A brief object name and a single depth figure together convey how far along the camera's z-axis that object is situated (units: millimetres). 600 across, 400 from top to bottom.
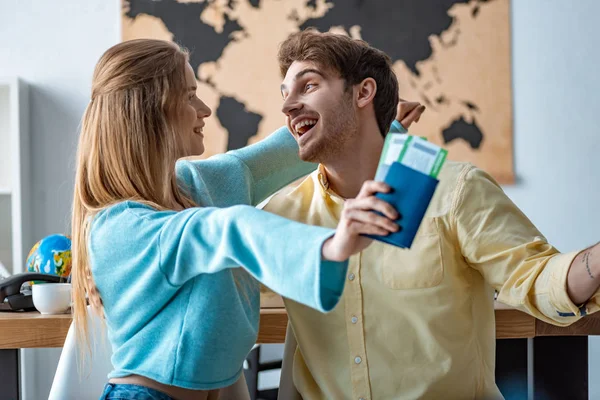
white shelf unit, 3156
